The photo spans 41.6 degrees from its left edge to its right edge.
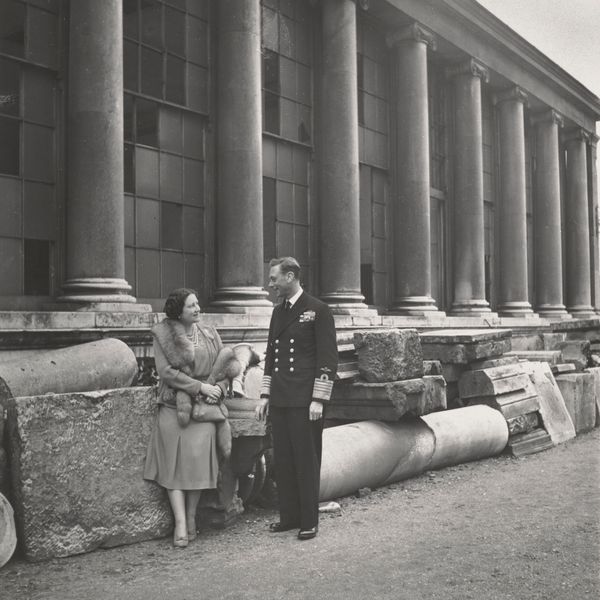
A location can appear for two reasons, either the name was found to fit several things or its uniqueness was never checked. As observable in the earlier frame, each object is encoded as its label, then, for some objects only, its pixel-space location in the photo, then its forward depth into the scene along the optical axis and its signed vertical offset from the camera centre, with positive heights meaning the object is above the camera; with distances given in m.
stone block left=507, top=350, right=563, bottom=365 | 13.27 -0.67
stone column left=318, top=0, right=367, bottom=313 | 14.34 +2.78
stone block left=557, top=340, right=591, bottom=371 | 14.88 -0.65
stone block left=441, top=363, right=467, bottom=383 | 11.02 -0.75
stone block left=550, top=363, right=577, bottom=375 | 13.15 -0.87
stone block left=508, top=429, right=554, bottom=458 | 10.23 -1.67
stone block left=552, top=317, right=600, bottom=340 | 21.73 -0.31
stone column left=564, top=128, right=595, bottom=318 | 26.17 +3.08
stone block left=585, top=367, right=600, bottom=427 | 13.00 -1.23
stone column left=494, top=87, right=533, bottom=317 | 21.39 +3.01
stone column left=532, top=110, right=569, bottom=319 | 23.67 +2.91
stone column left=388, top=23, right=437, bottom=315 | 16.64 +2.91
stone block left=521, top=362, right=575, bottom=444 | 11.07 -1.28
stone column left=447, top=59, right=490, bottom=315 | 19.05 +2.94
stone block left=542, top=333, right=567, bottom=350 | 16.08 -0.49
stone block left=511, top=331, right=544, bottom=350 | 16.64 -0.55
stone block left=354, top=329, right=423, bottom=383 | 8.89 -0.42
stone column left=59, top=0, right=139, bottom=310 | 9.63 +2.00
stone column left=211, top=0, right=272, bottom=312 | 12.03 +2.42
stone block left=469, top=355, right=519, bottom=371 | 10.98 -0.64
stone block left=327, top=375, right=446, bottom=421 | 8.66 -0.91
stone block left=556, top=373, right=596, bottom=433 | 12.38 -1.30
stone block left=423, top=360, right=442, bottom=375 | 9.79 -0.62
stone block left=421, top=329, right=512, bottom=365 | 10.91 -0.39
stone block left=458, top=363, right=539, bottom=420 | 10.49 -0.99
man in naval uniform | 6.20 -0.56
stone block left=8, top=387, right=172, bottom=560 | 5.64 -1.11
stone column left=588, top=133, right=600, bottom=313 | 27.58 +3.58
